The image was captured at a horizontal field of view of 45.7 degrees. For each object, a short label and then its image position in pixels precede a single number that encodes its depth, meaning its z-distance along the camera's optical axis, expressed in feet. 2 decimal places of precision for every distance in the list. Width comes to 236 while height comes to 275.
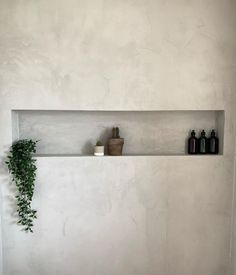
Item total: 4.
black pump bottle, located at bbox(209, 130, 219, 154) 7.93
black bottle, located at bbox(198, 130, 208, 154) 7.97
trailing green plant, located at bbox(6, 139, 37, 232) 7.09
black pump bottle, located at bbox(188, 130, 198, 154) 8.00
